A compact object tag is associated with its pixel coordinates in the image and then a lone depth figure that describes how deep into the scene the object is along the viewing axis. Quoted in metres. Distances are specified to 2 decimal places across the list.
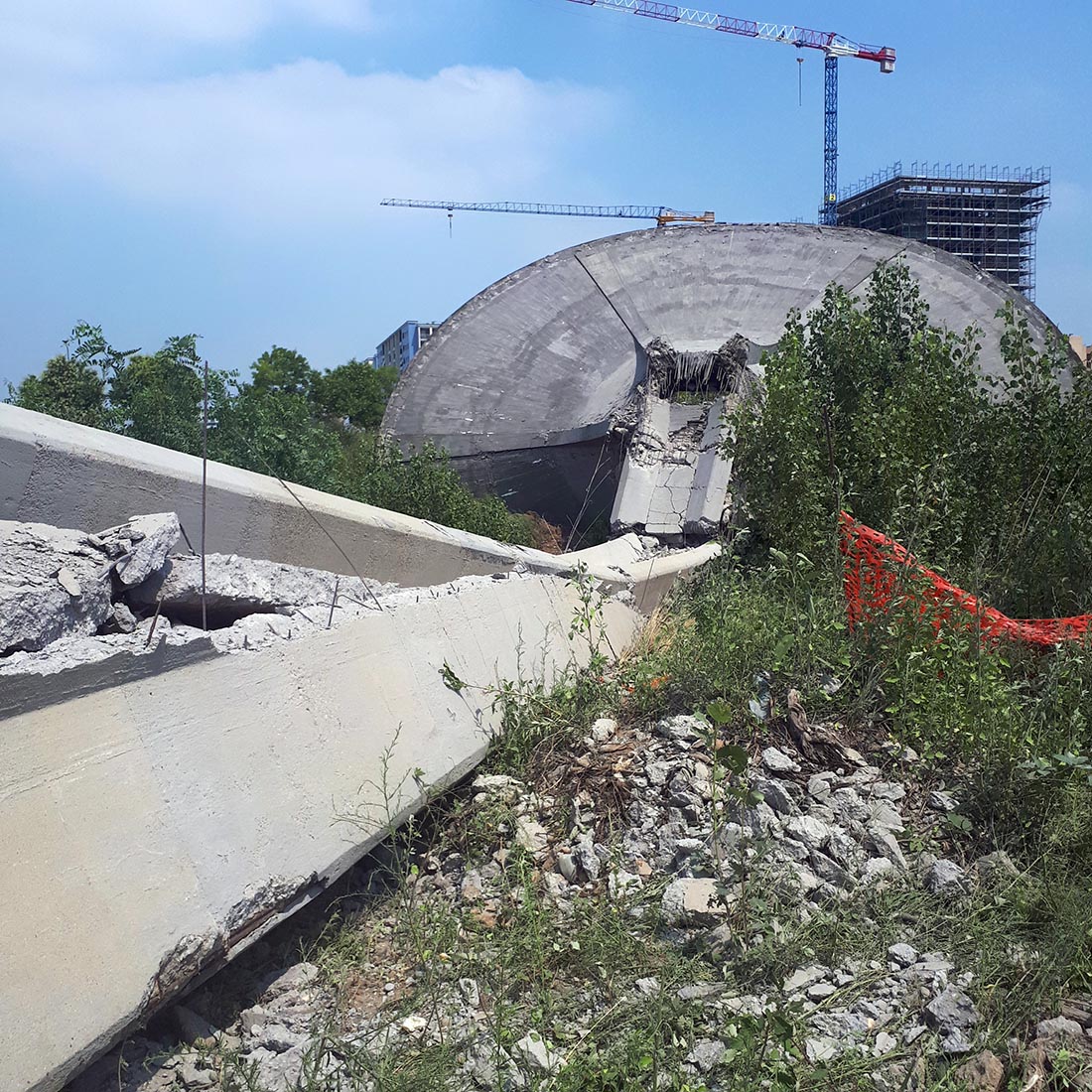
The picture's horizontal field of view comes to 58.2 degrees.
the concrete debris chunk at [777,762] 3.88
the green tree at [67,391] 9.94
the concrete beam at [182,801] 2.37
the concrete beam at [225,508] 3.83
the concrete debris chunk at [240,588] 3.70
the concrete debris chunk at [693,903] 3.14
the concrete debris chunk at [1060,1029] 2.72
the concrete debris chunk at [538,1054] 2.63
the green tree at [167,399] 9.17
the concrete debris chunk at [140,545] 3.52
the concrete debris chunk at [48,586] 3.00
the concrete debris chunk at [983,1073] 2.57
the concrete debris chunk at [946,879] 3.33
